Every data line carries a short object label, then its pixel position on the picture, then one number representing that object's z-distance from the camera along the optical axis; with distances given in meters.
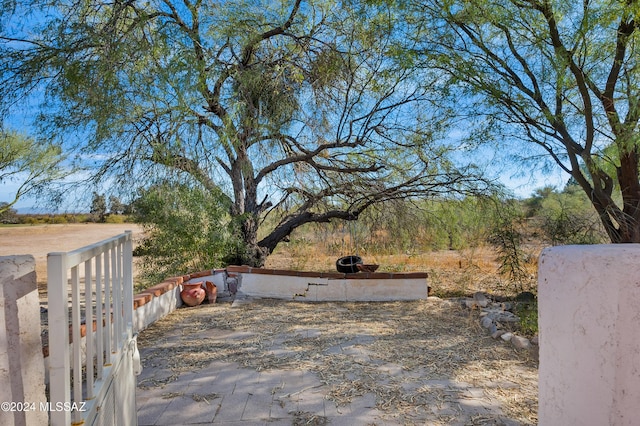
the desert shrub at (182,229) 5.78
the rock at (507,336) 3.75
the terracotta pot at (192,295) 5.34
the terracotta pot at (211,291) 5.58
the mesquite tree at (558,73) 4.18
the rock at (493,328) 4.00
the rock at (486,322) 4.23
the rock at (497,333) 3.87
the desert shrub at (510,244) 5.61
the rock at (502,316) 4.39
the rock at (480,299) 5.32
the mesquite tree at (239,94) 4.56
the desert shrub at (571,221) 5.17
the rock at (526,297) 5.29
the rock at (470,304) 5.17
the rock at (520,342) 3.54
